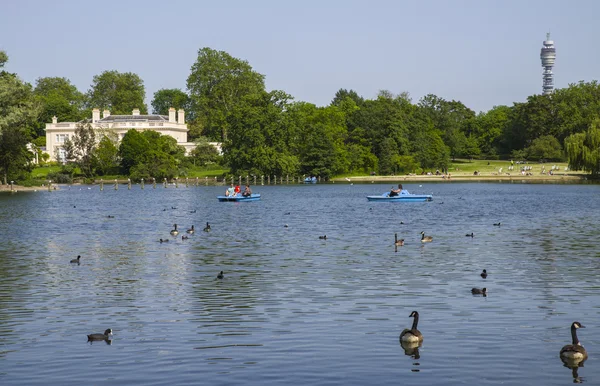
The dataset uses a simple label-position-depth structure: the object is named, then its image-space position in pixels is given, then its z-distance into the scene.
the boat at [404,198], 86.69
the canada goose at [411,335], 19.62
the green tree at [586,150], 131.12
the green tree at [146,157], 160.38
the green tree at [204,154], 181.75
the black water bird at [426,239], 44.91
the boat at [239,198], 90.38
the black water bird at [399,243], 42.30
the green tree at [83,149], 156.25
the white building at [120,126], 188.12
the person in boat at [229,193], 91.62
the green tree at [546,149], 174.88
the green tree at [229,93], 196.38
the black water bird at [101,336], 20.34
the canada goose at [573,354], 18.09
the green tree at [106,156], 164.38
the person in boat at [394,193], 85.67
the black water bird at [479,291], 26.77
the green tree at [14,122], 97.06
